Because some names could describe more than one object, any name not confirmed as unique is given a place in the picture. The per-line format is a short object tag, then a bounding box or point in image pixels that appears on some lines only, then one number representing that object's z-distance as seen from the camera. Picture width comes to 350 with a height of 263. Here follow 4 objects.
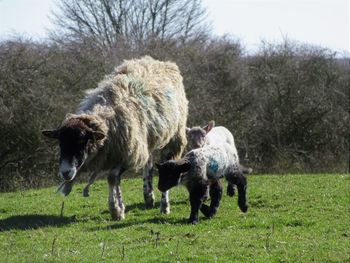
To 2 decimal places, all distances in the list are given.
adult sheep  19.38
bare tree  59.66
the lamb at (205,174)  19.41
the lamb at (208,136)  21.81
